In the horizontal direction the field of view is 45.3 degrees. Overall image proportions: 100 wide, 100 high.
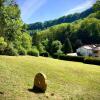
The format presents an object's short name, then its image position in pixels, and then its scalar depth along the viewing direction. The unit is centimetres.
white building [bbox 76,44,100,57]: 4842
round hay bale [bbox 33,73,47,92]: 950
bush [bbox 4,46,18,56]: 2164
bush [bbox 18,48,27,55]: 2469
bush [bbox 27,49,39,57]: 2736
